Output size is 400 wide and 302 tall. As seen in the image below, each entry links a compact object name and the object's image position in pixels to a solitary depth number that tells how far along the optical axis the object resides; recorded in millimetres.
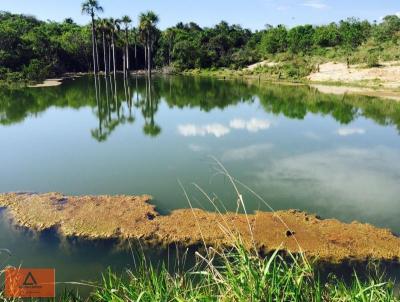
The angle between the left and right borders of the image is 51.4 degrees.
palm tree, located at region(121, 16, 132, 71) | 58312
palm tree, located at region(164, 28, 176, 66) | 72375
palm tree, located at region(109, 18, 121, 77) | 56516
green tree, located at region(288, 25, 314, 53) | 62344
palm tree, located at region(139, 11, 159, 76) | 57141
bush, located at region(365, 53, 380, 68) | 46156
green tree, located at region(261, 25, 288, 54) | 67500
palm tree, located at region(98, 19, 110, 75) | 55594
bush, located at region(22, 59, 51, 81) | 46750
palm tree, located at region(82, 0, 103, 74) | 52125
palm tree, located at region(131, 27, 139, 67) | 70369
